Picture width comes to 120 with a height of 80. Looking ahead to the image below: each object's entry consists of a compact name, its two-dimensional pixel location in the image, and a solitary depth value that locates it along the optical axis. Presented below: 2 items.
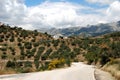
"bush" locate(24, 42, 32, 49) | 50.67
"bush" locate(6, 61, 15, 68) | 36.25
